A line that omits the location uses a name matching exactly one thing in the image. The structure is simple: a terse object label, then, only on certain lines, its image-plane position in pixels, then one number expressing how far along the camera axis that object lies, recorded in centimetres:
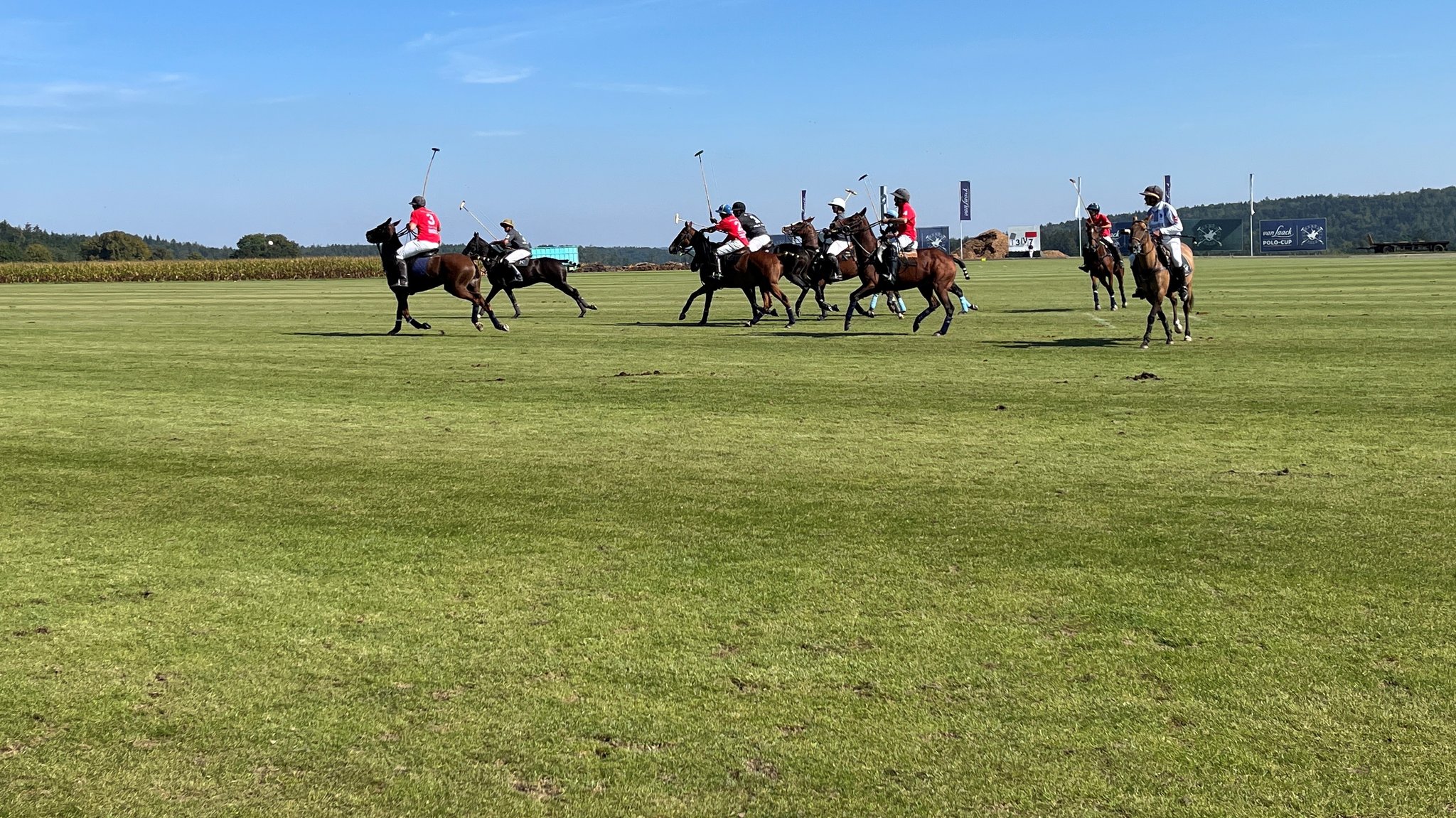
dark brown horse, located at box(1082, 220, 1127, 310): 2473
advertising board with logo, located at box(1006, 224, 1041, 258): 9994
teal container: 8500
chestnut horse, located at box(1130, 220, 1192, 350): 1705
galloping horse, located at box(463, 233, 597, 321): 2581
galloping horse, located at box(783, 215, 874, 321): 2564
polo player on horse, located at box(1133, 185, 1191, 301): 1755
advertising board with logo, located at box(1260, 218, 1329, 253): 9244
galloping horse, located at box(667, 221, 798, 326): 2384
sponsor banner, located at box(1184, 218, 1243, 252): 9756
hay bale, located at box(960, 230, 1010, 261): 9906
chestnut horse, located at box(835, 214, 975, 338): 2125
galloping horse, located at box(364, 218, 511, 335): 2269
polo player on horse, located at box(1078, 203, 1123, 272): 2444
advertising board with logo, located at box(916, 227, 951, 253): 9979
